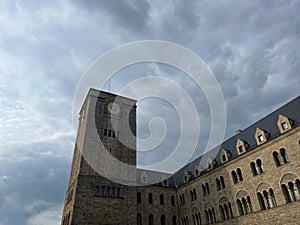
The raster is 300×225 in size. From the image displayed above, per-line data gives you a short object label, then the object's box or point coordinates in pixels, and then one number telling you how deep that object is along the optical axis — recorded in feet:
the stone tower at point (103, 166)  106.01
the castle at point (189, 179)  84.12
